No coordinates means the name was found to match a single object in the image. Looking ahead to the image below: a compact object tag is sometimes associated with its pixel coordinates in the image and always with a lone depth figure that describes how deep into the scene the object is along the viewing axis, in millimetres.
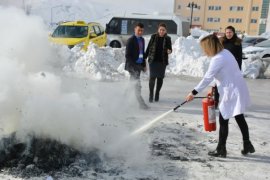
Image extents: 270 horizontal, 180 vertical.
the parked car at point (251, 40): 25341
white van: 24750
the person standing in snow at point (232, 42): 7184
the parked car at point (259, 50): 17953
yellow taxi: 17547
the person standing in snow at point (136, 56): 7980
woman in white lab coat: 5031
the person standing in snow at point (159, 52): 8391
